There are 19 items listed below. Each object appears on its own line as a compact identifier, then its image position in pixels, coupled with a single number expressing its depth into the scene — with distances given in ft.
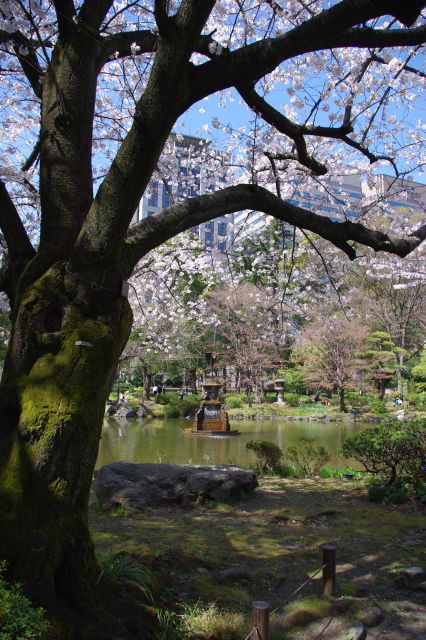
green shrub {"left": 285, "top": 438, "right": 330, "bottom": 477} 29.14
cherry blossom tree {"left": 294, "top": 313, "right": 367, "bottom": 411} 82.43
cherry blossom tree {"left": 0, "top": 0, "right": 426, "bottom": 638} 8.15
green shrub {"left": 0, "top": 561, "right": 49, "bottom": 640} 6.29
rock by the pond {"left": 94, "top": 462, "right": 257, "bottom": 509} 20.57
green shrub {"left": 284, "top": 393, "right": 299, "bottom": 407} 93.66
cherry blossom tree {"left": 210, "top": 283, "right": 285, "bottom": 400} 85.51
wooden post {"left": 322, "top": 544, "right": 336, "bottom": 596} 10.66
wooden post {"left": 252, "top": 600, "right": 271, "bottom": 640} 7.35
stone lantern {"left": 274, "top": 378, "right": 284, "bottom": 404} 93.91
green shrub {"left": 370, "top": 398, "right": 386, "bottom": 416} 78.27
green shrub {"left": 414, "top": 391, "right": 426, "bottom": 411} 79.00
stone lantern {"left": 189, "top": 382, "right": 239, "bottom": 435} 56.24
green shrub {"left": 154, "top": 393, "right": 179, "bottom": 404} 88.72
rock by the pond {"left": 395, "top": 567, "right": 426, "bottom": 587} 12.14
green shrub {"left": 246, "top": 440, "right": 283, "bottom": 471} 28.60
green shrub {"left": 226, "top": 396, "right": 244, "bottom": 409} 87.04
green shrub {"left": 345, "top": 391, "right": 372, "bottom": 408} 87.25
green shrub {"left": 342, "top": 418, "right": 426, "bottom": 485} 21.06
